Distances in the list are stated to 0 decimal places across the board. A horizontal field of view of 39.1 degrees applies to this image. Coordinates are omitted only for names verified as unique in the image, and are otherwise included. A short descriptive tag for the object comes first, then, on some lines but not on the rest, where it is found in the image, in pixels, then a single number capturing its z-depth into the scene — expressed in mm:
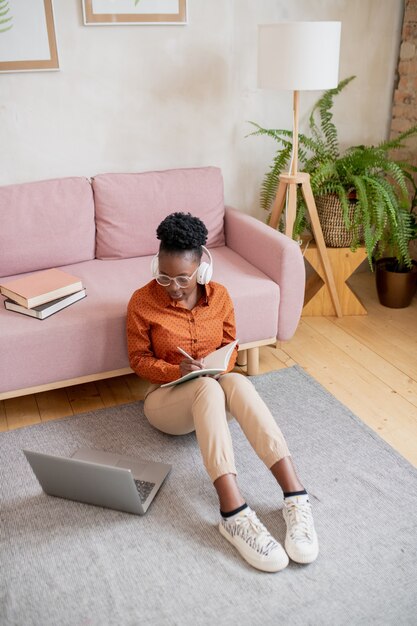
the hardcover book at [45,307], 2195
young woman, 1692
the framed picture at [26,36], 2512
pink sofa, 2203
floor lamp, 2447
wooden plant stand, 3066
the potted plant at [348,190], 2822
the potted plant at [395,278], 3121
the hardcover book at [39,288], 2211
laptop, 1698
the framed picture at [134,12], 2623
